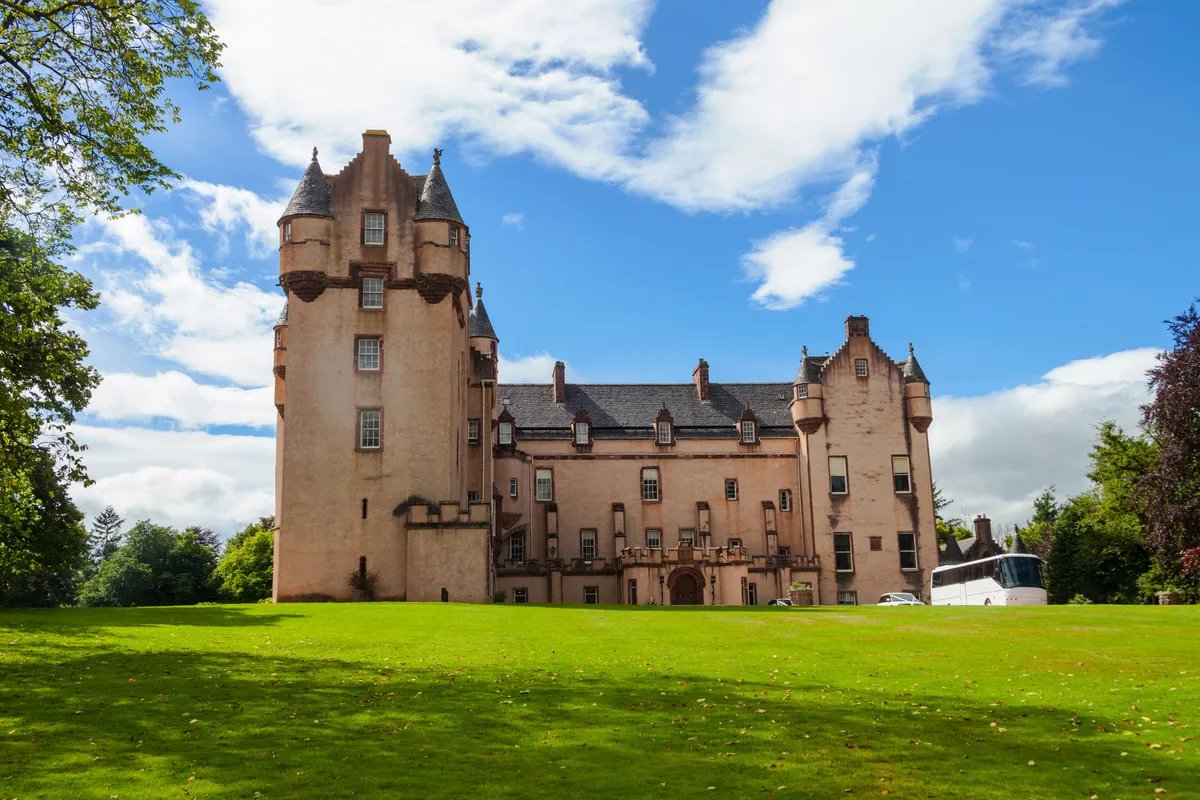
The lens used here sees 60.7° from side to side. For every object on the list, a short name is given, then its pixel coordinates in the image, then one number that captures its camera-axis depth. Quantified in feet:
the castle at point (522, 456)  156.46
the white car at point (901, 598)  180.22
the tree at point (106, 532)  449.89
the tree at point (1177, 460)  146.51
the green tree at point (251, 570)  271.08
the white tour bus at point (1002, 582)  169.68
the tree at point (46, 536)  118.83
